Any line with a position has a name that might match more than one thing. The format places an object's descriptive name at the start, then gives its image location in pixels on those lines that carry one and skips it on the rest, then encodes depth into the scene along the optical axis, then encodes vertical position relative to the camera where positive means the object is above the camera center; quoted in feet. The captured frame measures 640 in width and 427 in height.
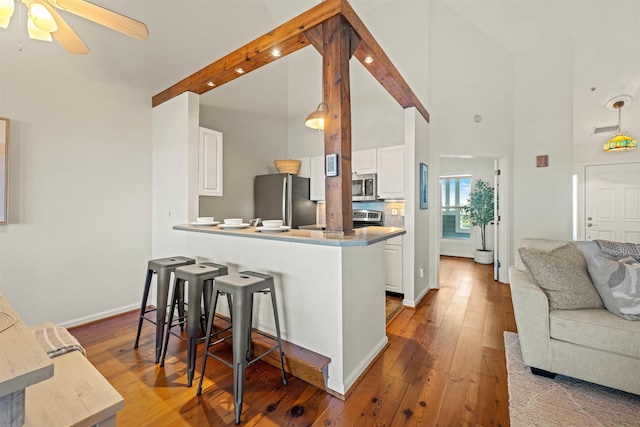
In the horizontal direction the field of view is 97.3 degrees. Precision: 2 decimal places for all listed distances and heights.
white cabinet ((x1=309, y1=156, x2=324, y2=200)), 15.20 +1.84
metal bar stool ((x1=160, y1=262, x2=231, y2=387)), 6.39 -2.06
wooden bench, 2.83 -2.07
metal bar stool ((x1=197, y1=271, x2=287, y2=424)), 5.45 -2.18
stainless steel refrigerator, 14.03 +0.67
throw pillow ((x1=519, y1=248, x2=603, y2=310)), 6.52 -1.68
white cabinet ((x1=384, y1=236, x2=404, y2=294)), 12.12 -2.34
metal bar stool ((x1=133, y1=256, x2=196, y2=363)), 7.39 -2.06
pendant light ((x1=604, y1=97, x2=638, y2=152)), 14.24 +3.58
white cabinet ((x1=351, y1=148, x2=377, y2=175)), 13.67 +2.49
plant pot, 19.62 -3.17
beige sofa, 5.69 -2.79
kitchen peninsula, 6.12 -1.82
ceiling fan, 5.27 +3.83
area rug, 5.27 -3.89
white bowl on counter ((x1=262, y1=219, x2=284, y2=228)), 7.83 -0.35
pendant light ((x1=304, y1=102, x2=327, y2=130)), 9.61 +3.23
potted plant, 19.61 +0.03
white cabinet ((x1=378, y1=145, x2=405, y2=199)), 12.80 +1.83
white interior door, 17.06 +0.60
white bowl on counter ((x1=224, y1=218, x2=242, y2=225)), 8.74 -0.34
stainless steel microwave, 13.61 +1.22
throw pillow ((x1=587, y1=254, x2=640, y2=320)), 6.07 -1.62
